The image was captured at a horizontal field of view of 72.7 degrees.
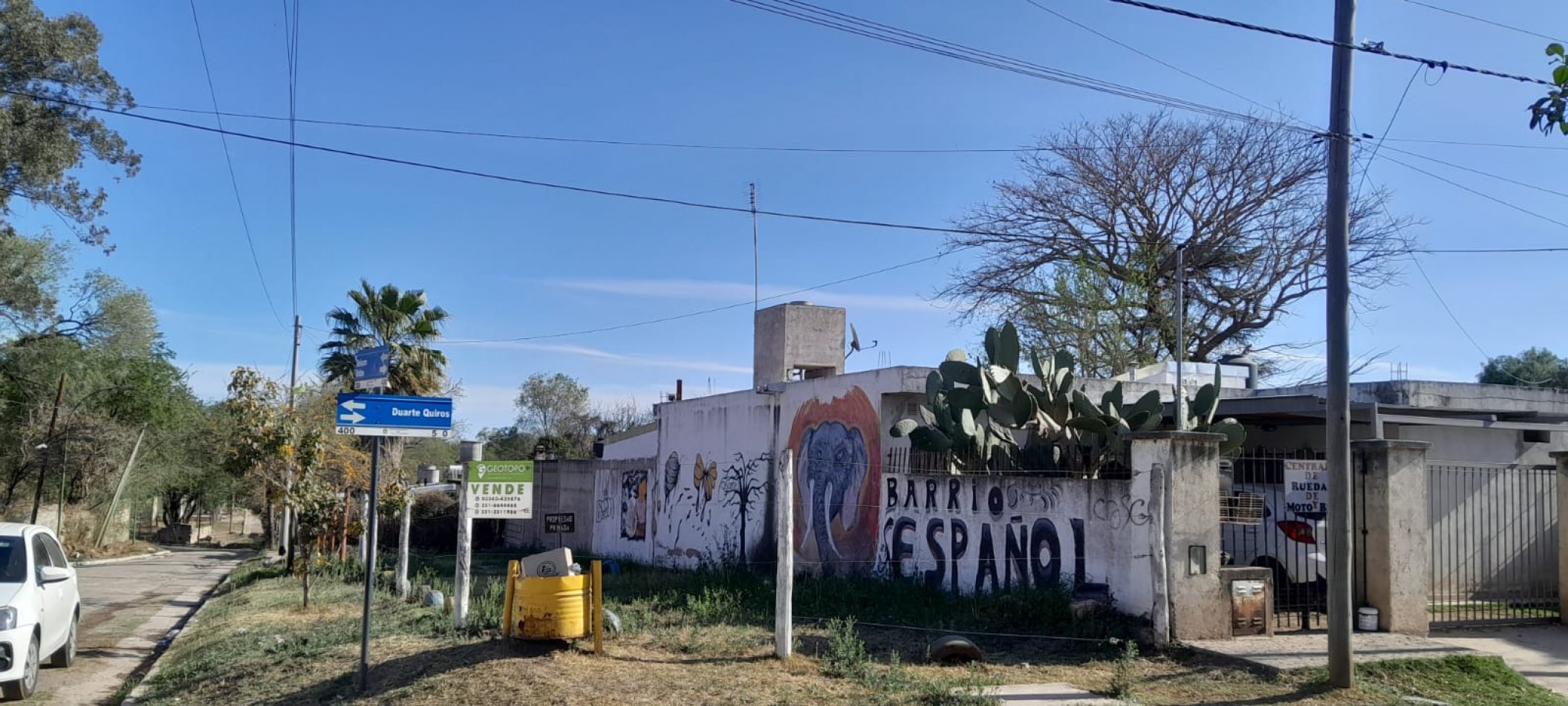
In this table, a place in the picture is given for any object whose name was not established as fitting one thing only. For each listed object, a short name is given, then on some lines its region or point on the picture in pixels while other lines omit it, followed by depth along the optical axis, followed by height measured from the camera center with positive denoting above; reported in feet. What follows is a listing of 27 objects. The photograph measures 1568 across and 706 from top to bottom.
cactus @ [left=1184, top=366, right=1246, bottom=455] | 38.86 +1.04
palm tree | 92.58 +8.98
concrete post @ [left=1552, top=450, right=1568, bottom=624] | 41.01 -2.69
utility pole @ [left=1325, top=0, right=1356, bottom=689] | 28.07 +2.24
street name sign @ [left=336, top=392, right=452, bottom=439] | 28.78 +0.60
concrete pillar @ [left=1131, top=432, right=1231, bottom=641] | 32.40 -2.83
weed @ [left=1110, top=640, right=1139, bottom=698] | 27.22 -6.20
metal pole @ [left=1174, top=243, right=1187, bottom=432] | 38.19 +5.31
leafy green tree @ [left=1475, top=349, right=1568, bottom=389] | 134.31 +10.29
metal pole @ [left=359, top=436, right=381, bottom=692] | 28.17 -4.01
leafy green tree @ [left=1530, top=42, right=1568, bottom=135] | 17.17 +5.43
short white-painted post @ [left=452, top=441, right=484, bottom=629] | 34.99 -3.71
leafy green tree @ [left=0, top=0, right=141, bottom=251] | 76.64 +24.71
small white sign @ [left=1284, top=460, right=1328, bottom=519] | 36.63 -1.50
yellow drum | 29.22 -4.67
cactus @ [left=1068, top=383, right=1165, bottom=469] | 39.75 +0.88
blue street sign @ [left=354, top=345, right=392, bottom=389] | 29.76 +1.97
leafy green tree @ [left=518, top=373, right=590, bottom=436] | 192.85 +7.01
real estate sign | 37.11 -1.77
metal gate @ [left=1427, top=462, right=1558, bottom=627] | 40.96 -4.37
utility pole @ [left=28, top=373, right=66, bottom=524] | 100.42 -3.34
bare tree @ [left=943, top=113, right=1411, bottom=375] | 85.71 +16.77
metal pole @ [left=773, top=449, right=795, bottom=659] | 29.78 -3.48
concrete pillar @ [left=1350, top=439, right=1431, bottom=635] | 34.83 -2.75
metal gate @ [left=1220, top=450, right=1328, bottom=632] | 36.40 -3.89
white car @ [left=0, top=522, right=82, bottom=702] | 30.48 -5.28
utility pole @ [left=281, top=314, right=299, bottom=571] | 49.33 -2.20
